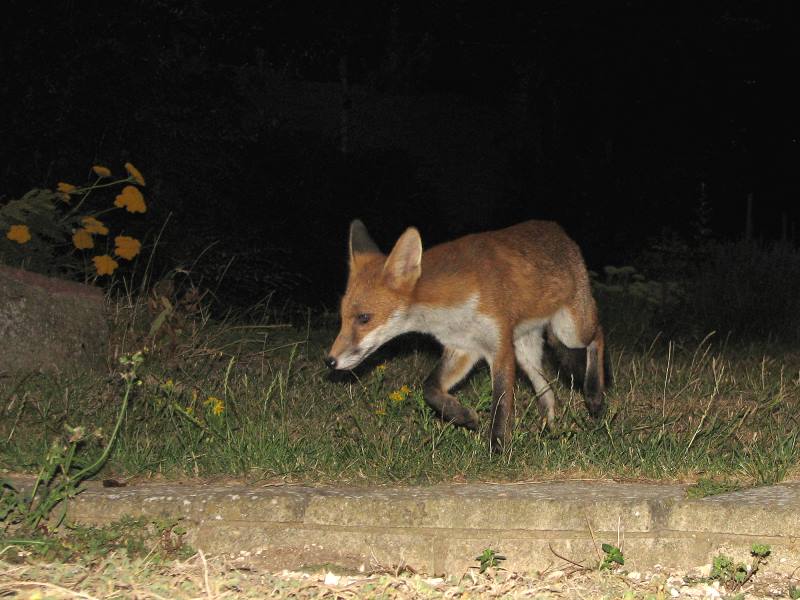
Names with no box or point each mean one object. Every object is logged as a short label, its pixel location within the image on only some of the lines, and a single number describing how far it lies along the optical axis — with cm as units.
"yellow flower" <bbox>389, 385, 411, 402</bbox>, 554
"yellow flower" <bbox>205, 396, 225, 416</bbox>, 523
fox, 509
